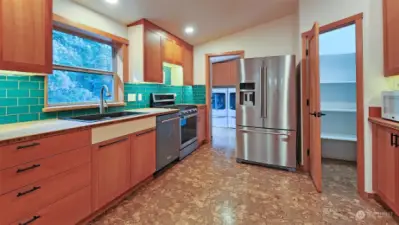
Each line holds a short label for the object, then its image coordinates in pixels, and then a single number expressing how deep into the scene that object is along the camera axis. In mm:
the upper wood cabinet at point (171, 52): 3826
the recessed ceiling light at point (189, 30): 4004
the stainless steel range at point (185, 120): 3861
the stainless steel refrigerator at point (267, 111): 3264
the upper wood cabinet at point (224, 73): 6910
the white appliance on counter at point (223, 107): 7054
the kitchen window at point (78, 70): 2389
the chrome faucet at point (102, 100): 2622
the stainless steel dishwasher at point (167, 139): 3090
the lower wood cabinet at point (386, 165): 1910
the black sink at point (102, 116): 2387
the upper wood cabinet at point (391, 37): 2023
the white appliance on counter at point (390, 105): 1960
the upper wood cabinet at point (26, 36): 1541
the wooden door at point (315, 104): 2500
